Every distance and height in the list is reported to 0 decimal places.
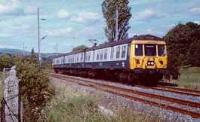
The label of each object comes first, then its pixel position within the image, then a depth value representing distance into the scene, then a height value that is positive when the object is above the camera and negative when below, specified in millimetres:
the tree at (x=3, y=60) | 33023 +427
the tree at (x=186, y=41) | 57506 +4140
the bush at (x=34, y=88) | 9692 -654
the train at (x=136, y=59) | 21513 +384
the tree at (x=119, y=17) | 43324 +5884
